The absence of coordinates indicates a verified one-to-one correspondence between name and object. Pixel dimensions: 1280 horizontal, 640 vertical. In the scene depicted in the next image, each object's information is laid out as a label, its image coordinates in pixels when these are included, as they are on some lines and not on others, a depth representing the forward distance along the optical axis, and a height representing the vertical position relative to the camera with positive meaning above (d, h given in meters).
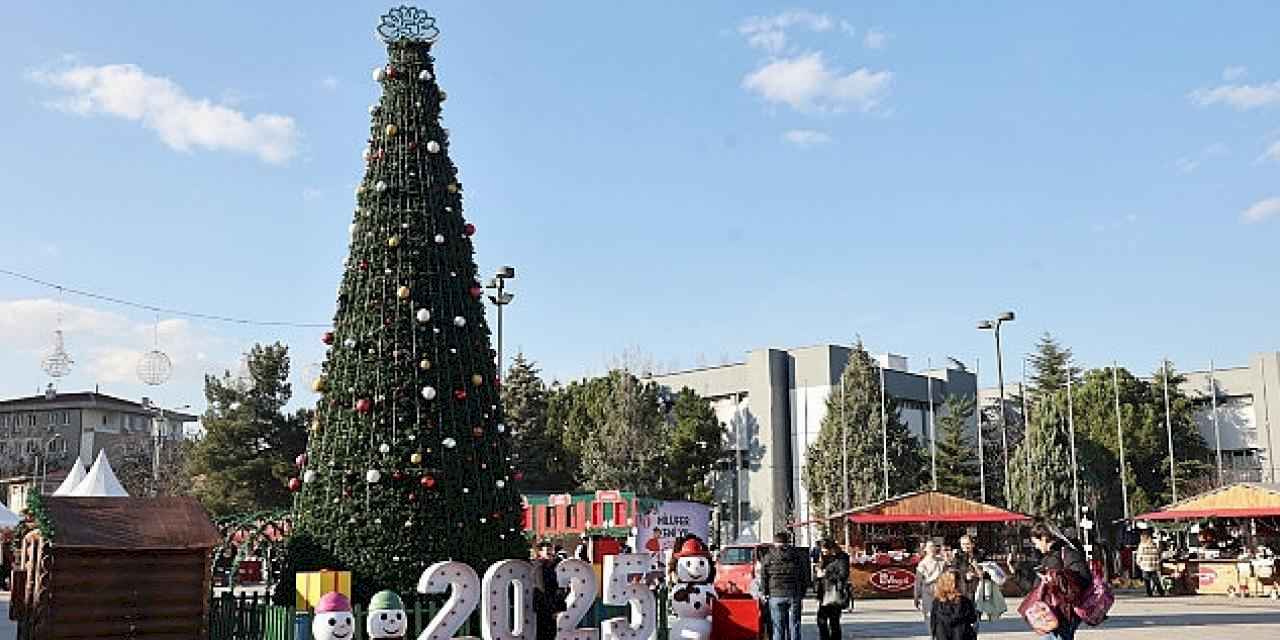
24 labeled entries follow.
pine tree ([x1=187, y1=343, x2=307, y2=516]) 47.97 +3.57
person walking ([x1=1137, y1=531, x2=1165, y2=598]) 29.47 -1.14
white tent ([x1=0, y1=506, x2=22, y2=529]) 28.05 +0.39
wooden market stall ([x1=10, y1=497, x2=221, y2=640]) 13.11 -0.38
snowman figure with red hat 13.28 -0.81
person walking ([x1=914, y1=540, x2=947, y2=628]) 14.93 -0.62
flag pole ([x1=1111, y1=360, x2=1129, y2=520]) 47.35 +3.55
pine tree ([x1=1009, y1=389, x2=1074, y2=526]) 42.91 +1.44
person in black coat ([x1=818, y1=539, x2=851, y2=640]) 15.52 -0.86
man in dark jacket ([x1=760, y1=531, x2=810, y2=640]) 14.45 -0.74
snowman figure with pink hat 10.54 -0.76
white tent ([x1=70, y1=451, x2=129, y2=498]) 30.70 +1.31
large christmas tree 14.53 +1.69
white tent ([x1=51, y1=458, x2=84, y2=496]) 34.00 +1.57
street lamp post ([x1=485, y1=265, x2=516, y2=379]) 25.94 +5.18
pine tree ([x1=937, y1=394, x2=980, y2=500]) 55.53 +2.91
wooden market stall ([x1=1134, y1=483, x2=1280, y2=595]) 28.95 -0.66
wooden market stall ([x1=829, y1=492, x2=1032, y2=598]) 29.62 -0.34
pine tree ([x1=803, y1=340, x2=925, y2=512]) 53.09 +3.09
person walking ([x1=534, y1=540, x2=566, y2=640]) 12.95 -0.76
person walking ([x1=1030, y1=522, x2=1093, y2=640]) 11.35 -0.56
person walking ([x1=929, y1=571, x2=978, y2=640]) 11.09 -0.83
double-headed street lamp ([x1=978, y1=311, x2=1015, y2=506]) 37.94 +5.97
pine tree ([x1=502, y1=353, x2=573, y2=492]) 55.25 +4.14
